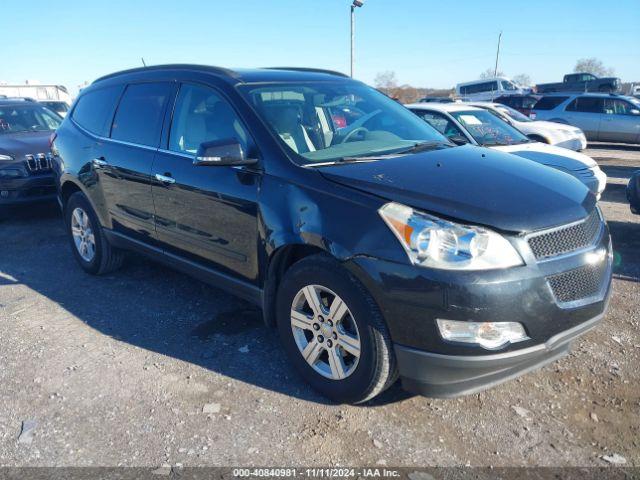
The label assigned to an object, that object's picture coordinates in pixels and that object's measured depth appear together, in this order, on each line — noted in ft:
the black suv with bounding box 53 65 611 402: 8.21
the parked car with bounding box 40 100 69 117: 47.85
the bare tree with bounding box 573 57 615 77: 243.81
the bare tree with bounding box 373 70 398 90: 250.57
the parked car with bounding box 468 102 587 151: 35.47
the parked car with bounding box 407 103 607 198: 22.70
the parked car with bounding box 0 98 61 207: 23.12
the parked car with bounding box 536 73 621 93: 94.84
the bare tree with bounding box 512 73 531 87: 245.06
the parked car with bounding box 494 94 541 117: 61.77
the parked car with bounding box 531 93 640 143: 50.59
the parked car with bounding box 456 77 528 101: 94.02
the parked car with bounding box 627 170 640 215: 19.30
